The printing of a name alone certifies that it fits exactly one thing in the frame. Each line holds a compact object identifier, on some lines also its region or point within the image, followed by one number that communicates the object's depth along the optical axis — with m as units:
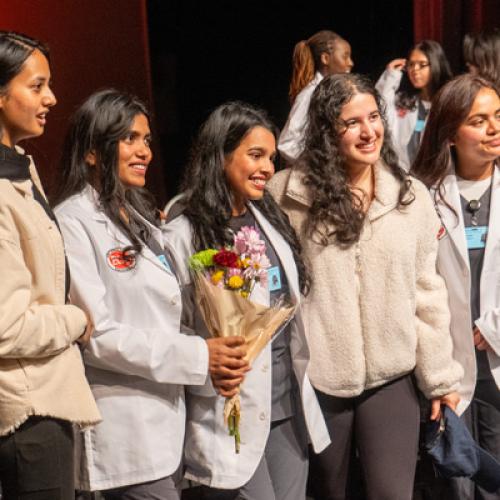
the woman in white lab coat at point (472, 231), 3.24
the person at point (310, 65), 5.51
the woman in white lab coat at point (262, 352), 2.77
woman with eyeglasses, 5.45
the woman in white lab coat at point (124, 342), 2.57
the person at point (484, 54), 5.25
